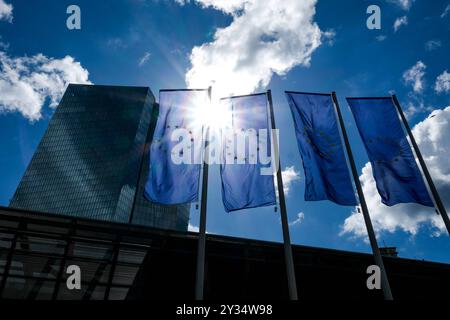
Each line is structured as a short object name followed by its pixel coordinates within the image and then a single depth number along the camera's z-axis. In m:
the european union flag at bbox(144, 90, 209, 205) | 13.05
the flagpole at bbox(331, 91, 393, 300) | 11.95
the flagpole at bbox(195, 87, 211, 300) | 11.04
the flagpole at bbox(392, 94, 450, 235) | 13.70
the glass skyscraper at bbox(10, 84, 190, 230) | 112.81
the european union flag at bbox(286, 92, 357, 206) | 13.06
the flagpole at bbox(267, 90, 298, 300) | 11.36
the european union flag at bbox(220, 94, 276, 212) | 12.90
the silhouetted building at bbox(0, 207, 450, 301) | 13.34
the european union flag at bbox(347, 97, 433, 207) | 13.45
